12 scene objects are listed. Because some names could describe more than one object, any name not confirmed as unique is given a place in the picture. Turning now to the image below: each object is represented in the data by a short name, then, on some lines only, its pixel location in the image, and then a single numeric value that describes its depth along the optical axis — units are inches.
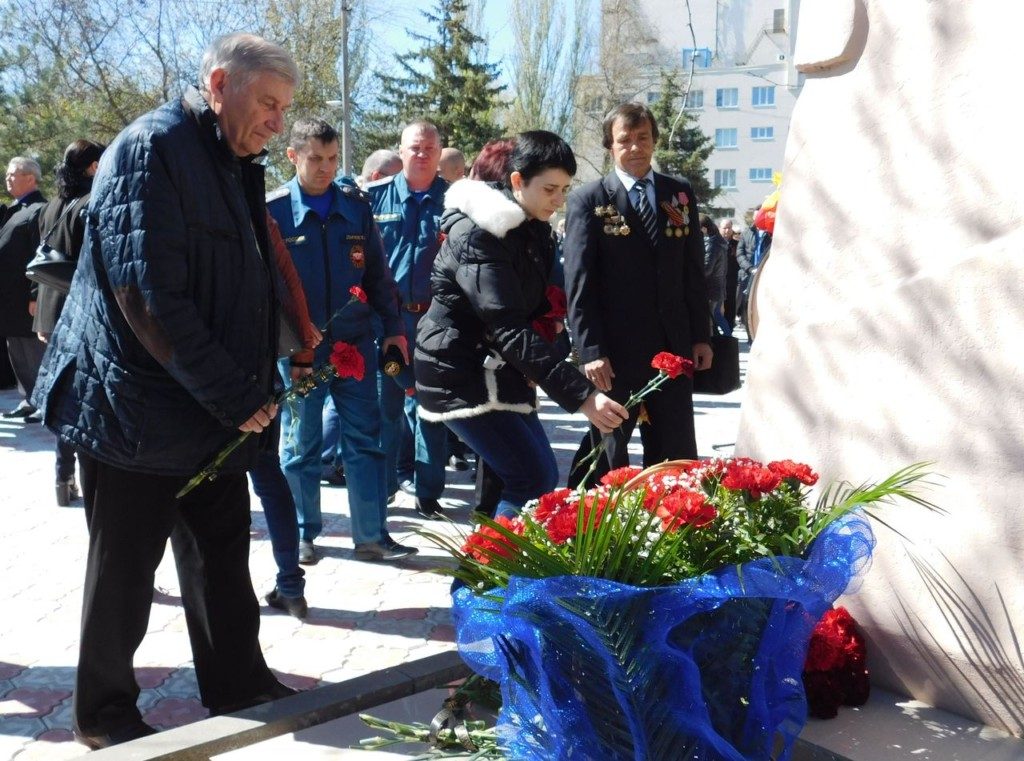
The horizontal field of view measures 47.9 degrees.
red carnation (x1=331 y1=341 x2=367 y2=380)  149.8
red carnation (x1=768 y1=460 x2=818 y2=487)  103.3
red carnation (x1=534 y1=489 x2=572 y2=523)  98.7
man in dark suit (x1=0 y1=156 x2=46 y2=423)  330.3
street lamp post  1006.2
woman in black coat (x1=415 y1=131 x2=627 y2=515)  150.5
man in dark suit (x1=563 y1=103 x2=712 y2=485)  193.5
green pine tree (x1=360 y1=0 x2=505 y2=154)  1531.7
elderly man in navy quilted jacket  114.0
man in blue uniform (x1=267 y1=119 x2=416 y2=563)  203.5
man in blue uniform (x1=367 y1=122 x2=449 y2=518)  245.0
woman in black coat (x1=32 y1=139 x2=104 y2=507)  197.2
